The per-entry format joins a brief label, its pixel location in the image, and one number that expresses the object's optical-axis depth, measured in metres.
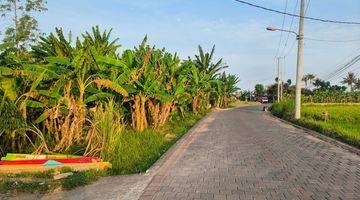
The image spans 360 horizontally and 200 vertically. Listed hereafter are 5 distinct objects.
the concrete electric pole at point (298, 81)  27.22
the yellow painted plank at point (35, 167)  9.35
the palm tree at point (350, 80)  113.38
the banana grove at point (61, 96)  10.92
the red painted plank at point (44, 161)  9.50
